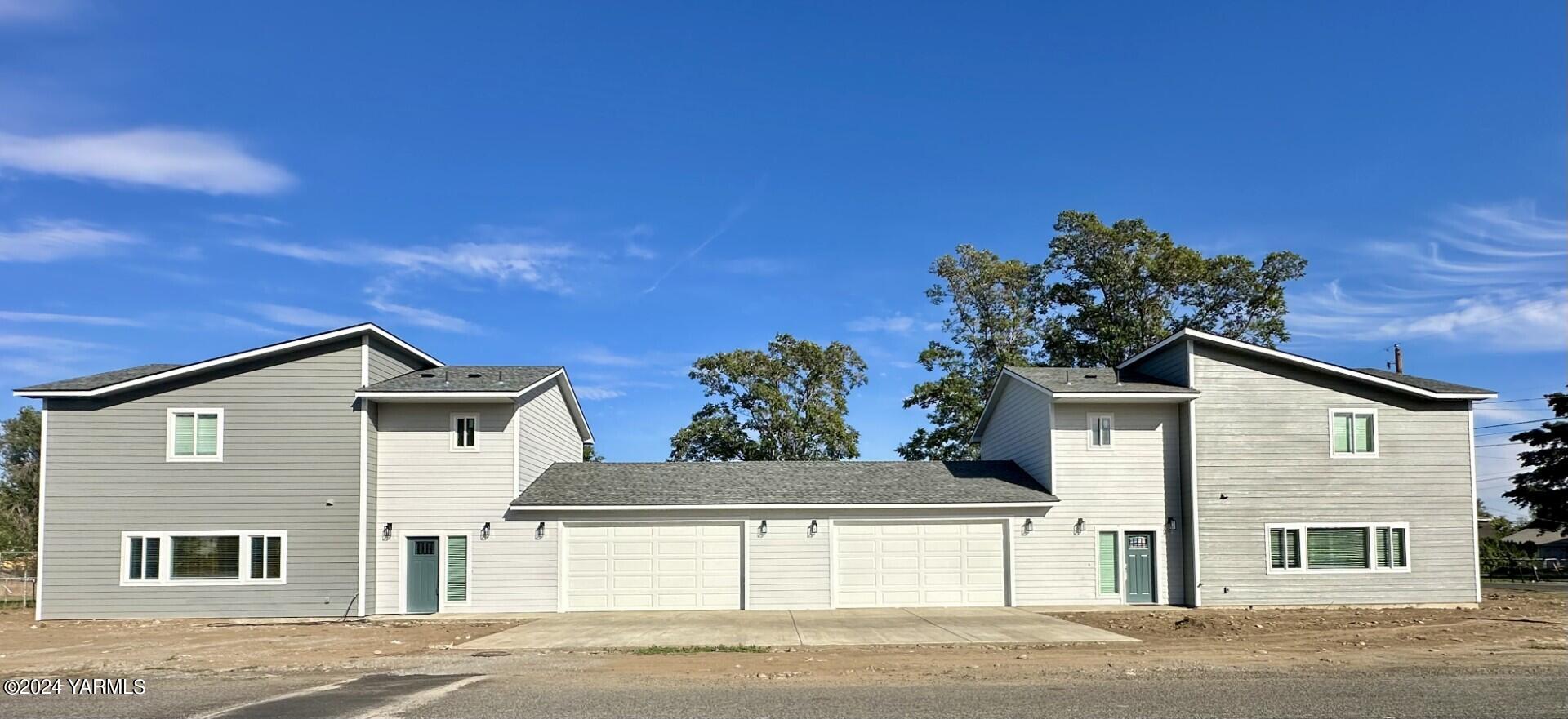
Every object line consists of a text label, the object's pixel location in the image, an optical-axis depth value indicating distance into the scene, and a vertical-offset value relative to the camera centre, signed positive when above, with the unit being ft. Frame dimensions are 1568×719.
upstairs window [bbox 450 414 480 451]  74.90 +1.83
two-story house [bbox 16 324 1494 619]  71.56 -3.34
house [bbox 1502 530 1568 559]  179.83 -15.17
